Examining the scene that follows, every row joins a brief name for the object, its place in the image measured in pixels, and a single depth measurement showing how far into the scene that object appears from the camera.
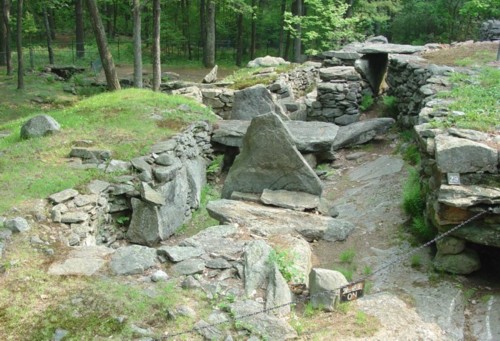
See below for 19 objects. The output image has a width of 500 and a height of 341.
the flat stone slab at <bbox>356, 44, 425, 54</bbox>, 15.36
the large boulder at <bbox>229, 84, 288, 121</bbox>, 12.40
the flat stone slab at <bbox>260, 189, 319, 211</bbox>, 7.77
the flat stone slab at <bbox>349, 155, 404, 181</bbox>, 9.66
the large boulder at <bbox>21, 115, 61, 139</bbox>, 9.35
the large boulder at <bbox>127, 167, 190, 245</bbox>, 7.71
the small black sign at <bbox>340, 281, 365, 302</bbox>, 4.95
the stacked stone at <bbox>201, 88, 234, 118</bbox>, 13.56
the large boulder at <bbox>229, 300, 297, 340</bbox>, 4.44
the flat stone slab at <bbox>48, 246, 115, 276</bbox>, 5.17
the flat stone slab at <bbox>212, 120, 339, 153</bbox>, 10.51
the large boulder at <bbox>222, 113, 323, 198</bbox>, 8.14
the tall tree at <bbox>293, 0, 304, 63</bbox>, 25.67
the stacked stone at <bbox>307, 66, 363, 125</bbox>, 13.56
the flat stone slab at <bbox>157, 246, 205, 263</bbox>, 5.43
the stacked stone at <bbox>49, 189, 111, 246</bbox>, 6.47
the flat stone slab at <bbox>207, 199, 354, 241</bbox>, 6.97
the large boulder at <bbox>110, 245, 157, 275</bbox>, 5.21
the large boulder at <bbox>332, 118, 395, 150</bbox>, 11.87
